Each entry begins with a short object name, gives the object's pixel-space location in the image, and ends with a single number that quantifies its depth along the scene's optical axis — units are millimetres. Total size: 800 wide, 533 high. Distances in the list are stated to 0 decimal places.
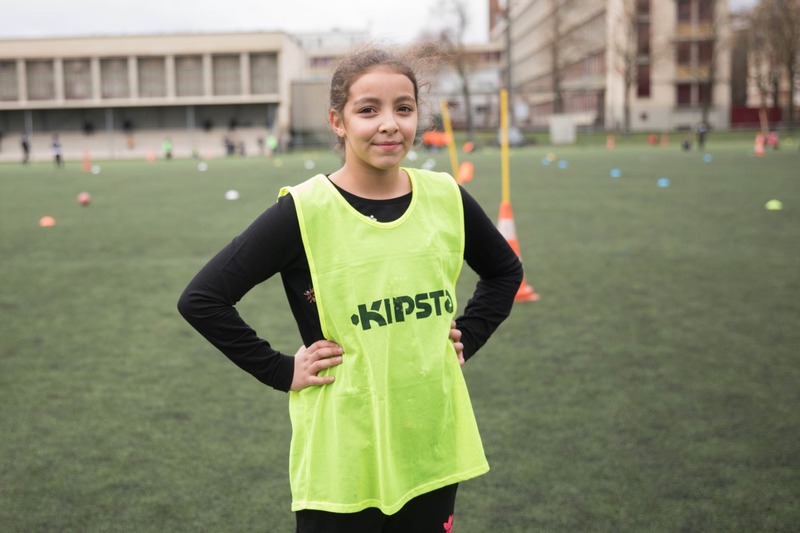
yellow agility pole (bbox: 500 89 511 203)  7422
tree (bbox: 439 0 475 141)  67688
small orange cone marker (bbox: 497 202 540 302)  7808
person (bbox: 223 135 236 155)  59875
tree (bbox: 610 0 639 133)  62719
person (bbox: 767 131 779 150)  38250
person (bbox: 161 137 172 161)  54419
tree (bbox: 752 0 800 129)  59594
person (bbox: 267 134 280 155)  51906
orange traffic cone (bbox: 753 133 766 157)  32653
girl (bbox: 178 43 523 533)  2080
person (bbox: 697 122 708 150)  39375
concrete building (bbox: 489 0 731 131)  63500
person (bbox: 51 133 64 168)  41356
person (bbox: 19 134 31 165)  49481
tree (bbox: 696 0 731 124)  60375
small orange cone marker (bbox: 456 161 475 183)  13972
